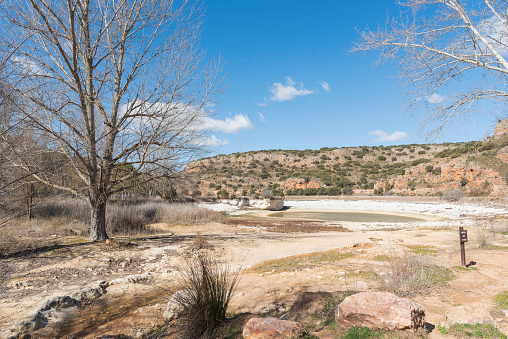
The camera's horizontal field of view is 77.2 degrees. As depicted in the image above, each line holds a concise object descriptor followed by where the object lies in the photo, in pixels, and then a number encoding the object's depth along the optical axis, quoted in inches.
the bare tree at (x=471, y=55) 288.0
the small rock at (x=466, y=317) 157.5
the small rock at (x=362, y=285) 246.2
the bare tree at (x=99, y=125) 372.2
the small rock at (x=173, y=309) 200.2
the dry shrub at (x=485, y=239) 408.8
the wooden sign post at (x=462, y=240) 301.7
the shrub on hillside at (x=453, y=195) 1289.7
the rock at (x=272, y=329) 149.3
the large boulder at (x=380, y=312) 156.1
